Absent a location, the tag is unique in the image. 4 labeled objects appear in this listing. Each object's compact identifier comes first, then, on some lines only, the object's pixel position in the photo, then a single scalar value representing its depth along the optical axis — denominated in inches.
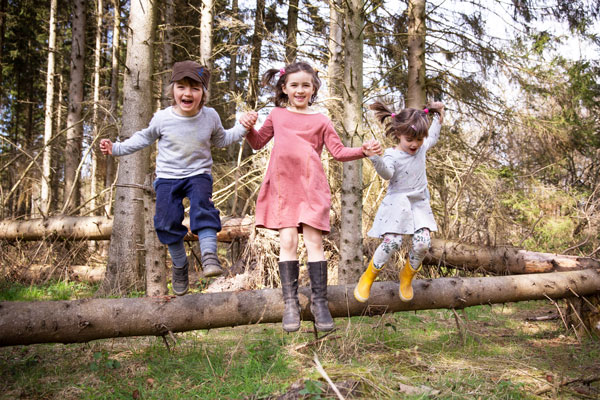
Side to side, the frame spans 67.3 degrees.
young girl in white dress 152.6
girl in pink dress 137.3
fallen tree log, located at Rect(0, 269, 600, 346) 131.1
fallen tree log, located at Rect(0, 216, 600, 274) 231.5
